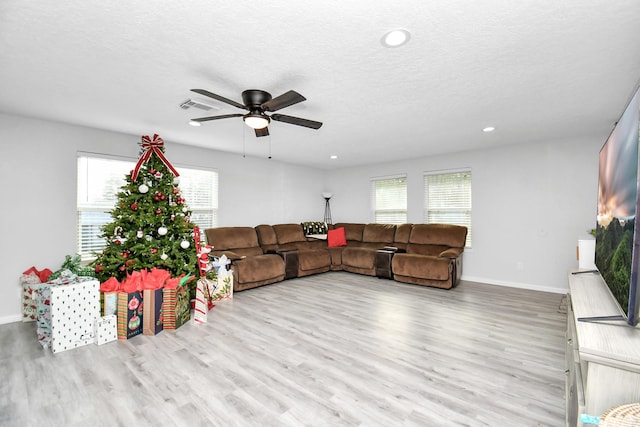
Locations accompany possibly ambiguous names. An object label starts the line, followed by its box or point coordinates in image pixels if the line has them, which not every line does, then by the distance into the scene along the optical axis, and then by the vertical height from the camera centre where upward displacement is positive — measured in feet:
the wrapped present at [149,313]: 9.03 -3.14
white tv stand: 3.10 -1.69
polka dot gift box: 7.89 -2.82
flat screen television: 3.62 -0.02
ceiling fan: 7.56 +2.97
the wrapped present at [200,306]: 10.04 -3.29
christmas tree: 9.92 -0.45
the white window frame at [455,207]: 16.56 +0.42
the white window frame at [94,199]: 12.00 +0.68
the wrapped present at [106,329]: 8.32 -3.42
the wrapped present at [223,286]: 12.36 -3.19
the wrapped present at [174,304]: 9.39 -3.04
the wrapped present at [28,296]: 10.27 -2.97
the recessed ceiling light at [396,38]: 5.64 +3.62
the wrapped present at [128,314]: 8.69 -3.09
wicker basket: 2.66 -1.95
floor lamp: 23.53 +0.16
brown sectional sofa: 14.56 -2.29
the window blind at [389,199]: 19.44 +1.04
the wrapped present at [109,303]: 8.72 -2.74
